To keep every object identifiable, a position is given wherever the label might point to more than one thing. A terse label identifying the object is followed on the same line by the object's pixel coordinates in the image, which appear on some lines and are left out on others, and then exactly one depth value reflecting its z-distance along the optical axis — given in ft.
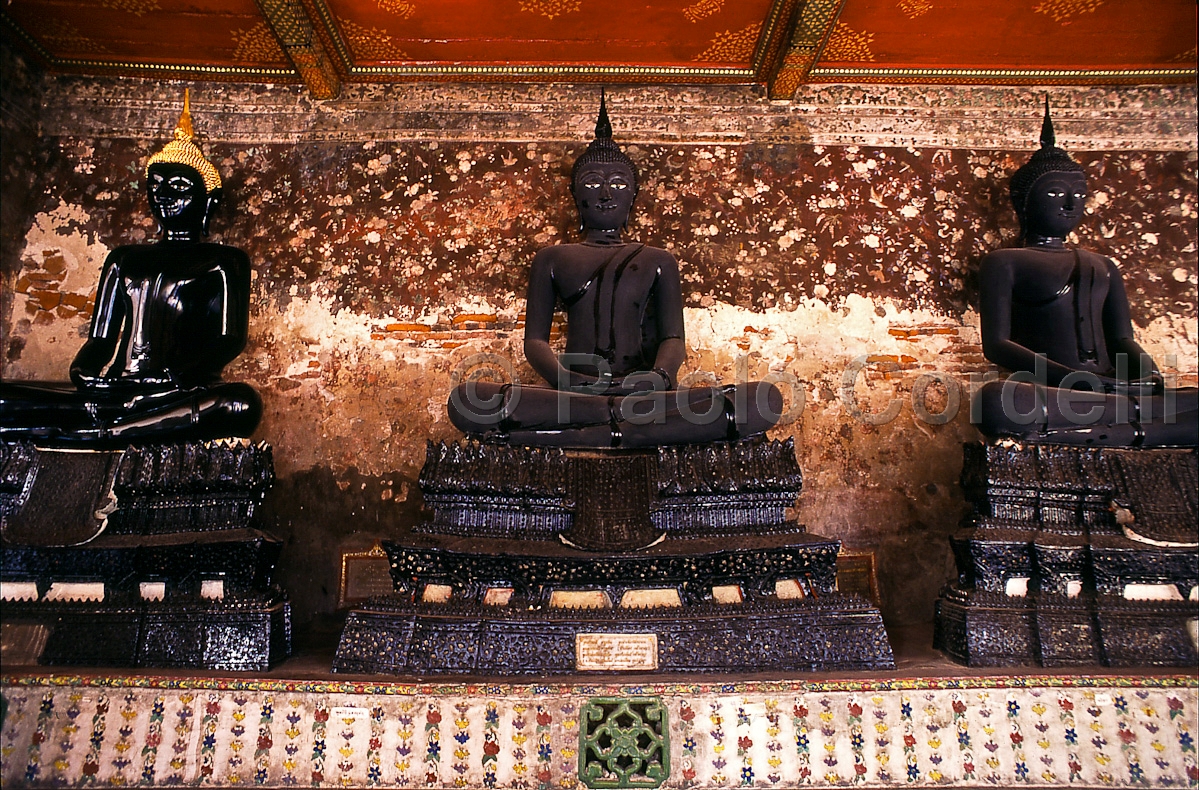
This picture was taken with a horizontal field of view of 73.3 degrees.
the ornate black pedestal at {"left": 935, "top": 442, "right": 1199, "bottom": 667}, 10.54
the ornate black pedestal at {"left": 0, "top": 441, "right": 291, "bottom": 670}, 10.54
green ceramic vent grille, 8.90
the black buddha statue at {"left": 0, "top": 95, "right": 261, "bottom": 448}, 11.96
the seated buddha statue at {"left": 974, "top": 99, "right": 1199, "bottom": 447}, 12.07
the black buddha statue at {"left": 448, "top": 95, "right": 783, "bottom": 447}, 11.60
